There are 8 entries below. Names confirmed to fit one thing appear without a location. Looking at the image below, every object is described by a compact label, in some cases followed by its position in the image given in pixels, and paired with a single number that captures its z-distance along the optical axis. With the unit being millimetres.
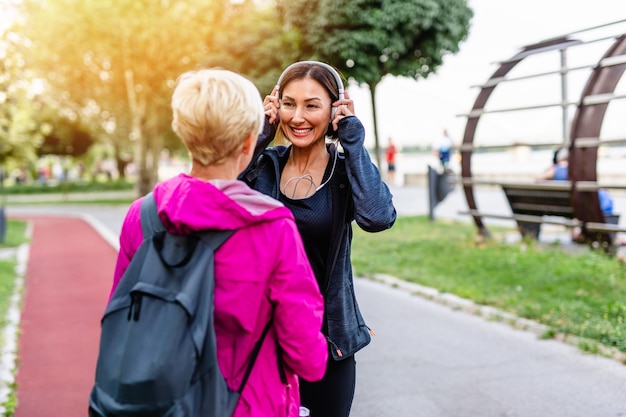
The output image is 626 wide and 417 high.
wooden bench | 8259
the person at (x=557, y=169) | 9852
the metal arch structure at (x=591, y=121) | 7805
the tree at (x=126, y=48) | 22062
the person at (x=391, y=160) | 27859
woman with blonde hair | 1683
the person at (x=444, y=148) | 25253
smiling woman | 2430
